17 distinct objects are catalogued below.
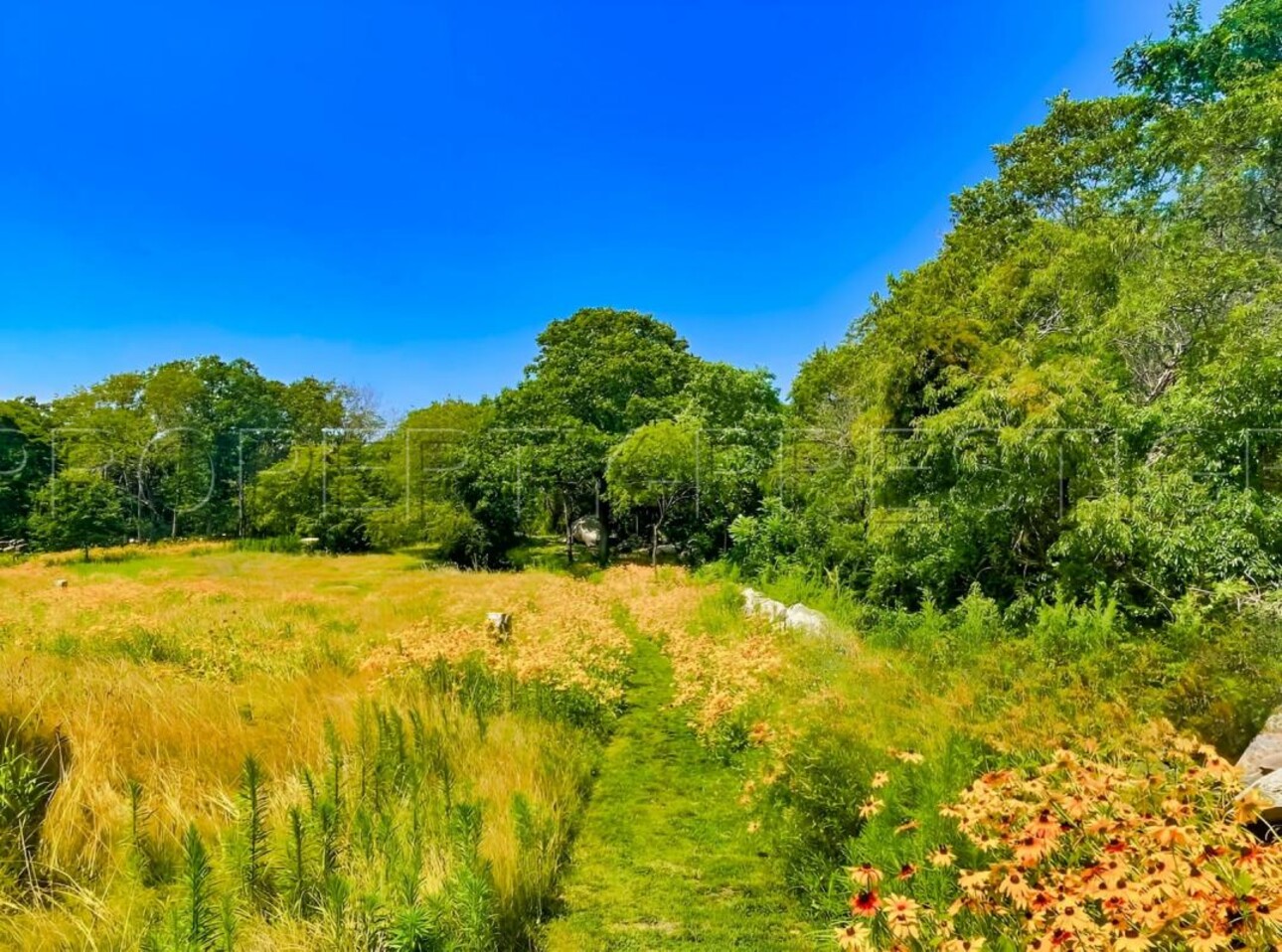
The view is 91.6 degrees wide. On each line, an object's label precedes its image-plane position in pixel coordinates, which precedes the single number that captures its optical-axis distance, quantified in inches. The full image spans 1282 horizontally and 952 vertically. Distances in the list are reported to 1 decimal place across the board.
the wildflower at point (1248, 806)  81.9
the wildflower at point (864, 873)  80.7
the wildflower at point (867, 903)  73.7
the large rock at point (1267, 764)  120.0
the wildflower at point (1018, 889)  79.2
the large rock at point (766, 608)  363.2
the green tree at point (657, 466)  707.4
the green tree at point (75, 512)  879.1
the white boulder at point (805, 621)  327.0
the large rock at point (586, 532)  1026.7
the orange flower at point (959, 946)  70.2
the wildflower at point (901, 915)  75.7
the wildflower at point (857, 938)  71.4
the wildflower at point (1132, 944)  66.0
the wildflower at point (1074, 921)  70.0
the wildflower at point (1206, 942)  62.6
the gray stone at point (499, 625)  326.1
